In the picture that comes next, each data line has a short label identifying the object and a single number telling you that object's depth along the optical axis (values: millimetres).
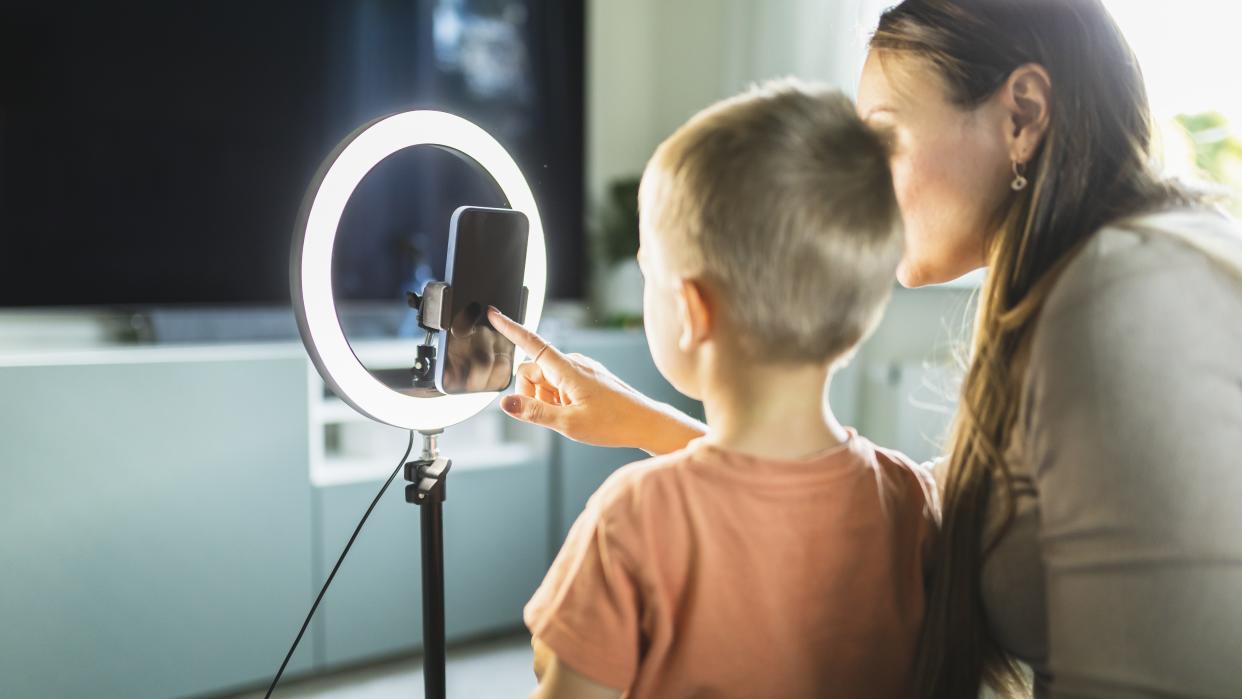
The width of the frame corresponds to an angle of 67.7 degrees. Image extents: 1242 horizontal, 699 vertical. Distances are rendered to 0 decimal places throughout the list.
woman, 594
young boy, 612
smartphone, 766
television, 1923
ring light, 711
